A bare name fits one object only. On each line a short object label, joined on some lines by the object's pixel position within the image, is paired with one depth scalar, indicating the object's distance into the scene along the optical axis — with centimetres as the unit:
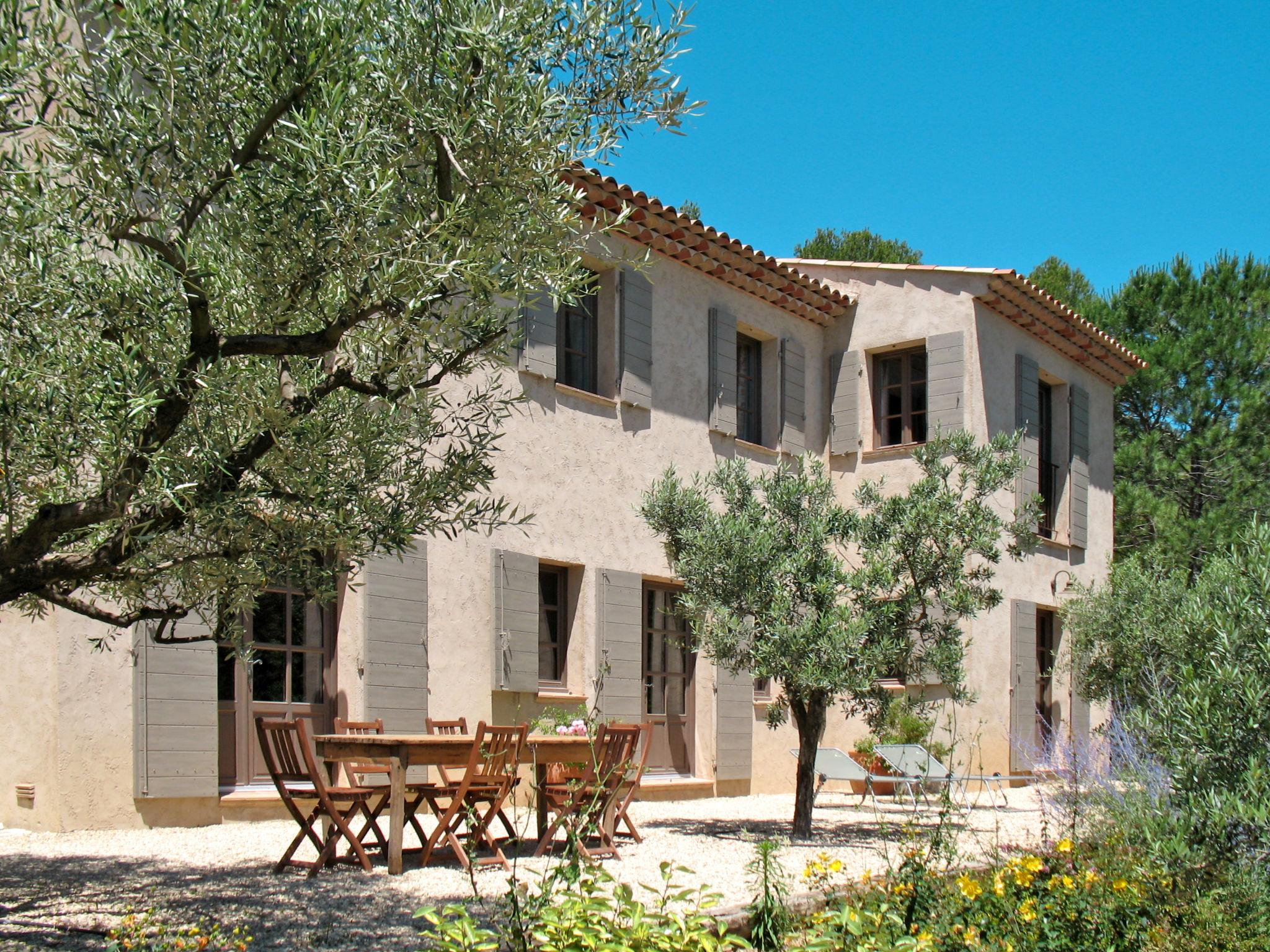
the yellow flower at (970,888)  446
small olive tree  865
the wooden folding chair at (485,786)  633
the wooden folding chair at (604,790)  679
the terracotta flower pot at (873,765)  1284
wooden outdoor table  638
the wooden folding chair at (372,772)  675
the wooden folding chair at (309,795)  630
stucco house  791
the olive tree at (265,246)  389
